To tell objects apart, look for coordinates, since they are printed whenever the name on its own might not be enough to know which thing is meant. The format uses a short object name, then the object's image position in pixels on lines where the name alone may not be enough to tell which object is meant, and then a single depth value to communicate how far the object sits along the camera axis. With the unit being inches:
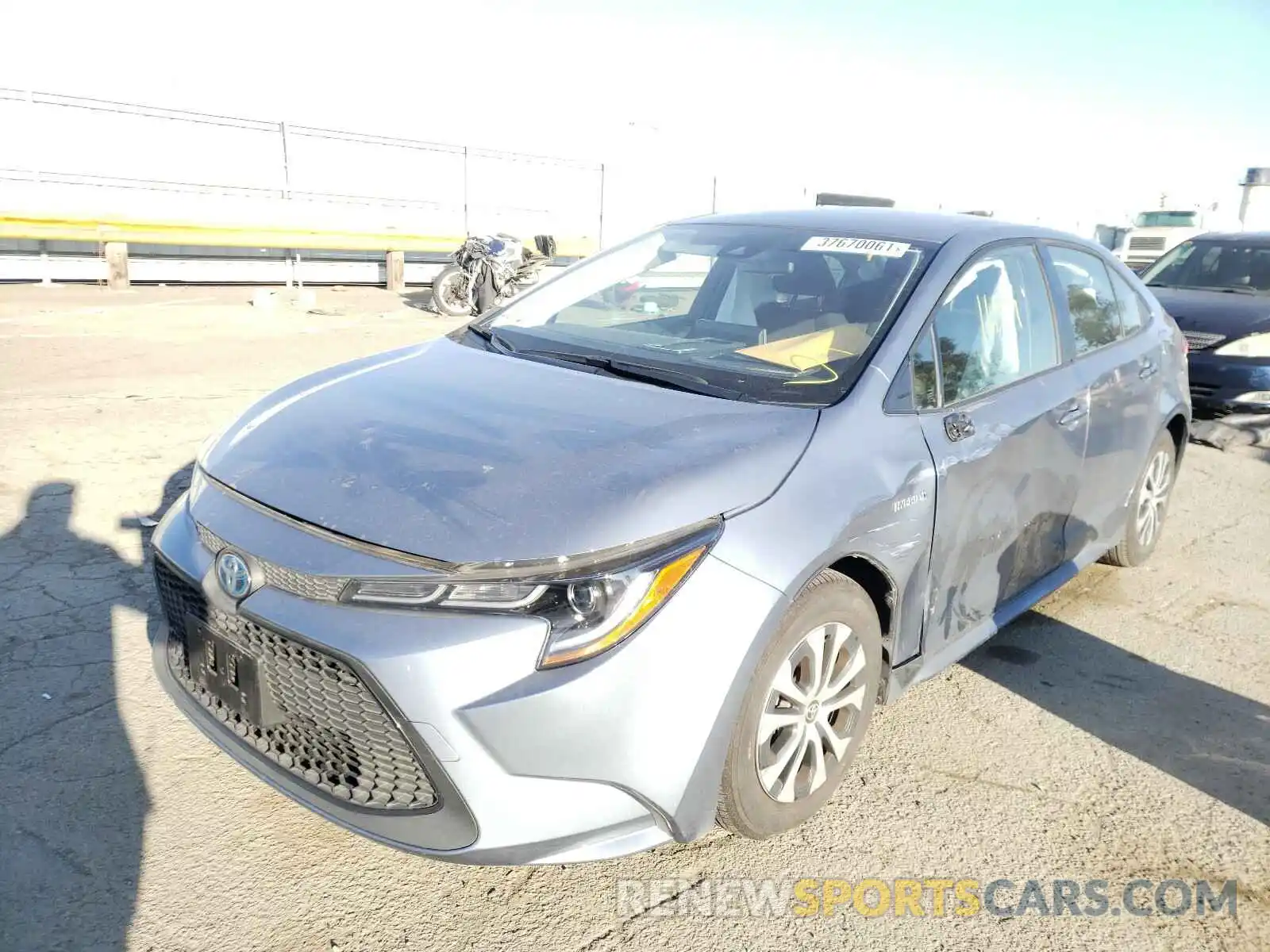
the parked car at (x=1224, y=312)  283.6
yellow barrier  500.4
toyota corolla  77.7
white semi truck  949.8
